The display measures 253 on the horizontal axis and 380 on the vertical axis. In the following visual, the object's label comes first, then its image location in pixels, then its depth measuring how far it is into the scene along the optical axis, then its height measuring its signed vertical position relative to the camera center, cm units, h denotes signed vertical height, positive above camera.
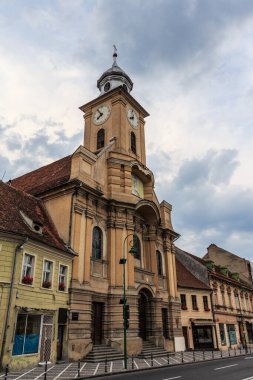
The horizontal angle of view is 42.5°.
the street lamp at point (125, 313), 1941 +136
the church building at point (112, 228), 2438 +886
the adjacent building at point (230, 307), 4028 +369
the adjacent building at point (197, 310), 3619 +274
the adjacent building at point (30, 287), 1728 +282
